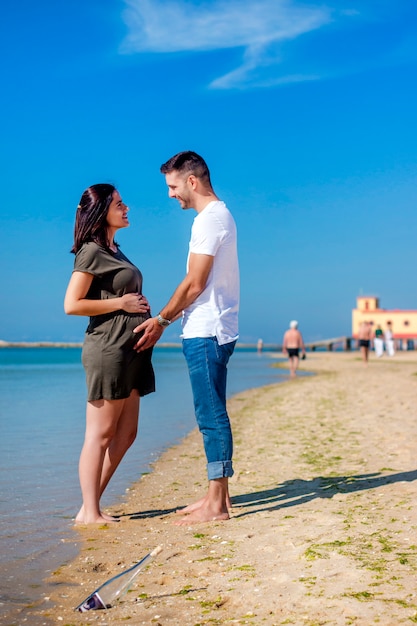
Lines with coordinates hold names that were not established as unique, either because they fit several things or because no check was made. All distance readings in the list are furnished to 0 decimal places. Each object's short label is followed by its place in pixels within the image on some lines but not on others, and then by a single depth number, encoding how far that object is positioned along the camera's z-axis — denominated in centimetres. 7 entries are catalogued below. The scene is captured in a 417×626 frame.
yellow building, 7419
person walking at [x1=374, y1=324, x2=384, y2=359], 3916
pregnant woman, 461
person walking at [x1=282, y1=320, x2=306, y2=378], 2344
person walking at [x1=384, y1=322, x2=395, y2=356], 4228
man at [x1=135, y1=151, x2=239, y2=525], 445
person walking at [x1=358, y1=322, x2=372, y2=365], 2678
